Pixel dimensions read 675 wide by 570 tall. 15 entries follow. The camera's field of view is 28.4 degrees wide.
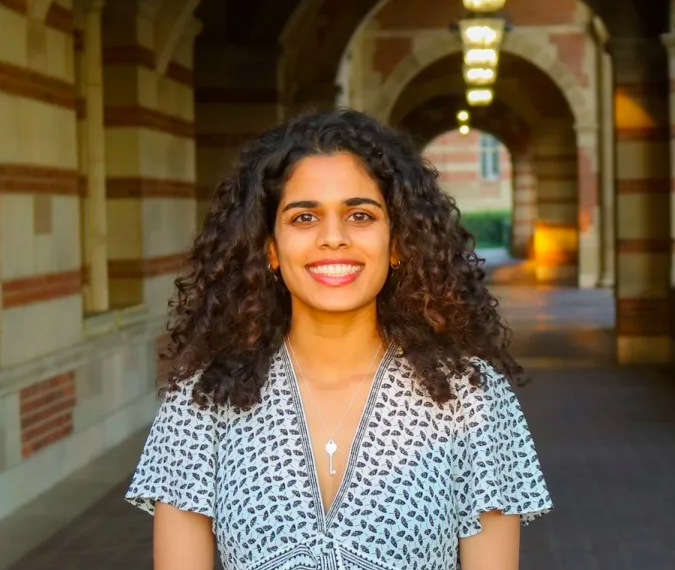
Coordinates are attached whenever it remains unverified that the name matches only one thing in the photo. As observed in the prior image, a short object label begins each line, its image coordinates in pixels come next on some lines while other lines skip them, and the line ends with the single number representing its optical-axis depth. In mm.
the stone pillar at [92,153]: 9422
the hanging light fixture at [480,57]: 15211
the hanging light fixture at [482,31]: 13758
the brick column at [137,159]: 9922
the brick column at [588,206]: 25500
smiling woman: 2361
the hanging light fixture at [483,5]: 12412
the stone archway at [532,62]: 24625
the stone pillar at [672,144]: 12547
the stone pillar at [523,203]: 38938
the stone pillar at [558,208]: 29000
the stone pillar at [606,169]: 24391
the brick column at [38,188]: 7262
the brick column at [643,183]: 13164
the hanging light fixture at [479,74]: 16714
